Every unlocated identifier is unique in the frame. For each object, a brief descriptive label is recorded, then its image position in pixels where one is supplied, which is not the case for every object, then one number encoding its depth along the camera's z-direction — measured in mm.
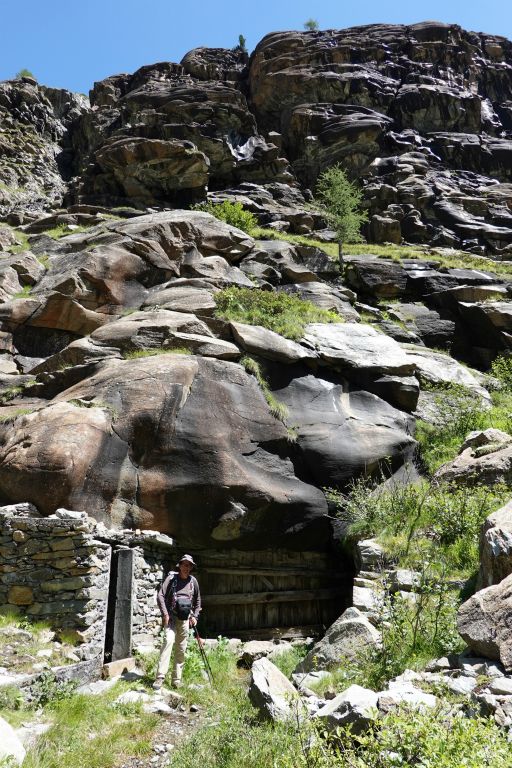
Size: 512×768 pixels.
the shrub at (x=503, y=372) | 18688
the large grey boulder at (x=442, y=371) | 17359
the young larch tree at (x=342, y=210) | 29703
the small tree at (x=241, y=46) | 57831
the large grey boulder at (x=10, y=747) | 3934
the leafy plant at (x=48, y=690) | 6188
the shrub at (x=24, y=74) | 52612
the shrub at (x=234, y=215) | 29562
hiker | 7523
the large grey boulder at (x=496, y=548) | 6350
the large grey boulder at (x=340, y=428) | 12750
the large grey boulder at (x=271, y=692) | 5227
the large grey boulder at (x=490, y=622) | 5113
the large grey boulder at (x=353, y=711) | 4062
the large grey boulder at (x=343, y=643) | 6816
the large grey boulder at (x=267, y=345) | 14555
